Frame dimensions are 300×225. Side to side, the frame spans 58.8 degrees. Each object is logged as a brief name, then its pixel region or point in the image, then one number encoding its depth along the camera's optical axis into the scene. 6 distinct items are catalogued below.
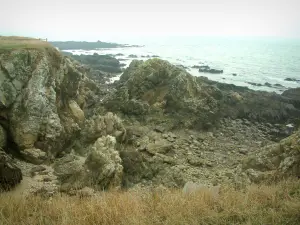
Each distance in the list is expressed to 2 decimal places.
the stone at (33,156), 12.48
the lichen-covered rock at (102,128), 14.84
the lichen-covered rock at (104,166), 10.48
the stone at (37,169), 11.57
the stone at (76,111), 16.12
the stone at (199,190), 5.47
